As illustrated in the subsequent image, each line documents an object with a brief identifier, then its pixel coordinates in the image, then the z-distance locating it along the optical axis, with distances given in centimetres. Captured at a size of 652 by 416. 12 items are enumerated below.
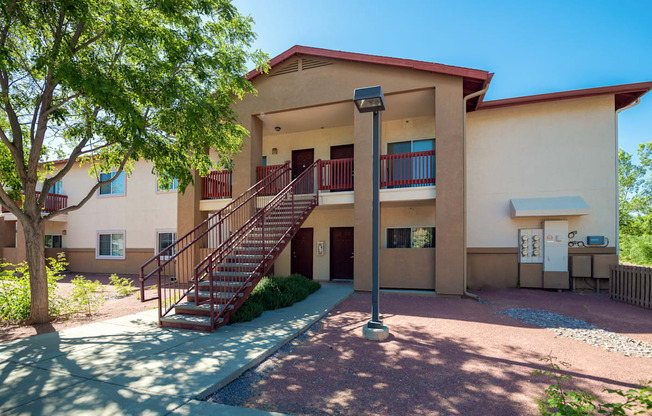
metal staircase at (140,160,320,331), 623
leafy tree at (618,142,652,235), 2639
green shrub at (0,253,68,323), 680
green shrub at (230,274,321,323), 670
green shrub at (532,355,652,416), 241
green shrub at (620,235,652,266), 2036
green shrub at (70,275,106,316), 780
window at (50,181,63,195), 1816
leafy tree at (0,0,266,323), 577
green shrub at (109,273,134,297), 1022
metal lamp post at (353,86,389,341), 553
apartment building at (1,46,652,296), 949
